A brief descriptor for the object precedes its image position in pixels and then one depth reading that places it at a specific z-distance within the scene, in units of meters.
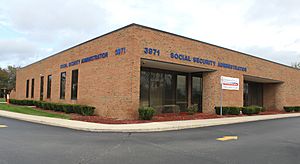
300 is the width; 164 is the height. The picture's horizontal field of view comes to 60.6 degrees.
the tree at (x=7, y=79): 63.86
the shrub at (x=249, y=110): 23.25
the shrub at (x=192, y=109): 19.94
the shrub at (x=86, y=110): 18.19
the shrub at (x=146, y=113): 15.49
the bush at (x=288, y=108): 30.77
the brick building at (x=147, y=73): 16.59
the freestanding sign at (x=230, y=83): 22.44
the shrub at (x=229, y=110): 21.51
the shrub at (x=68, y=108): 19.86
